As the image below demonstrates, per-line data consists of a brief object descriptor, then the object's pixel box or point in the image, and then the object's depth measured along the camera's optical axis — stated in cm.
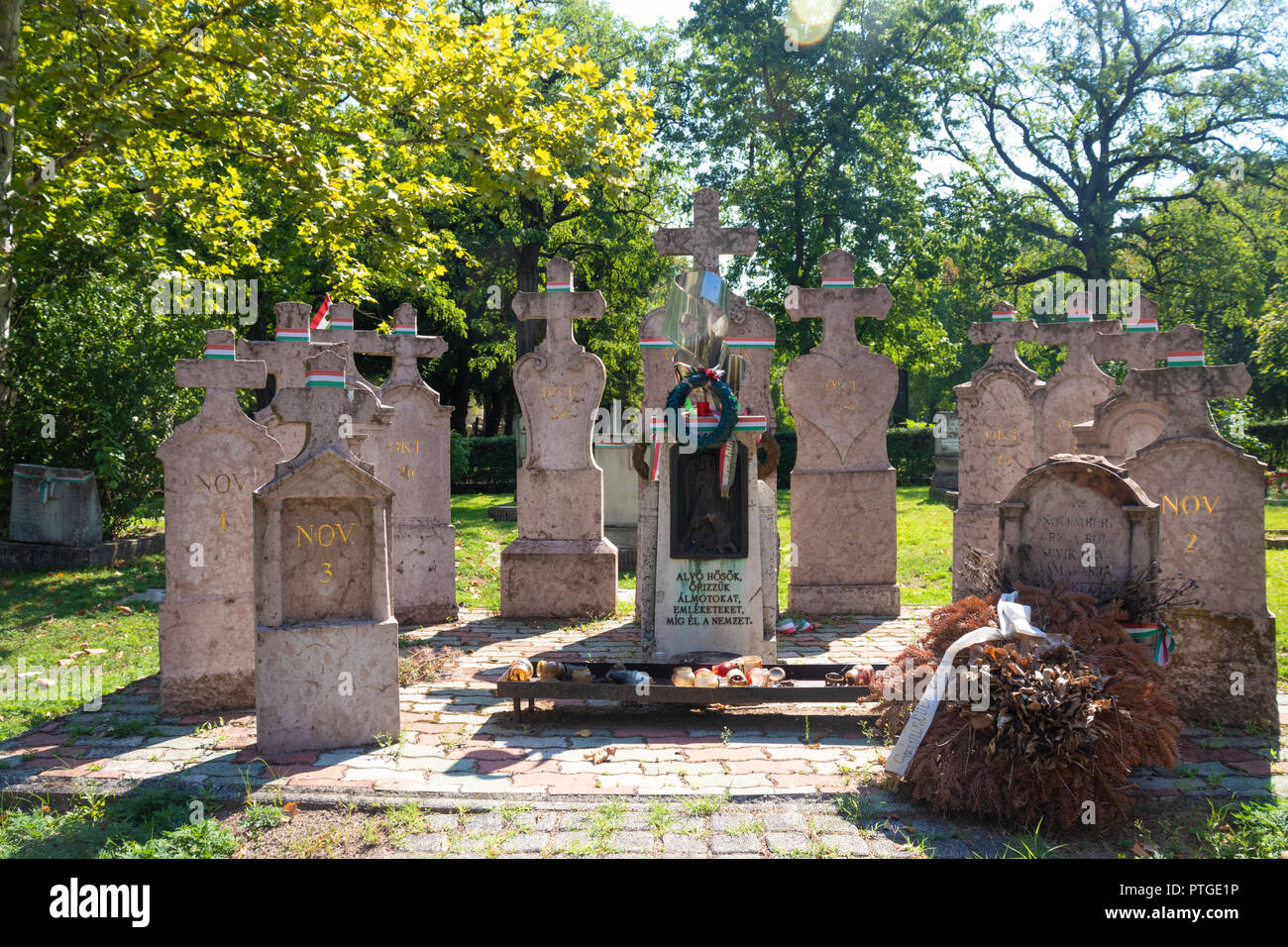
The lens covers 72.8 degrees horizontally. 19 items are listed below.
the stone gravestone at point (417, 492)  938
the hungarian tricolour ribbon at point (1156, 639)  507
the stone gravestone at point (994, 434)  1046
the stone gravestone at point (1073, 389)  1036
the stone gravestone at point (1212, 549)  565
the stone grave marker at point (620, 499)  1207
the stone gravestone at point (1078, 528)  527
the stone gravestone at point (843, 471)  984
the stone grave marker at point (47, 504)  1115
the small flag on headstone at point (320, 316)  803
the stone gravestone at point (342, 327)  890
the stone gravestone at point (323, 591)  538
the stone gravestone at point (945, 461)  2066
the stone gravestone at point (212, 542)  629
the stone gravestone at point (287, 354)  646
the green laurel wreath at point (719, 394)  670
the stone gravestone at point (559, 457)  972
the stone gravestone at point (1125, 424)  708
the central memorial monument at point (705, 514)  685
